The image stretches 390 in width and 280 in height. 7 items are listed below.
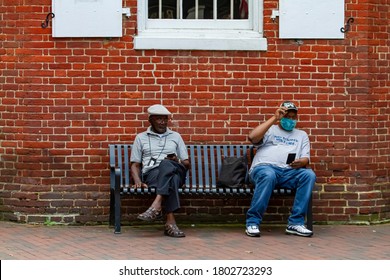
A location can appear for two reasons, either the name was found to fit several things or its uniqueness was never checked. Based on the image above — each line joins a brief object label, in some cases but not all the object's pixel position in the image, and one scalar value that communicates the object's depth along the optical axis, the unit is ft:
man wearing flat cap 34.86
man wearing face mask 35.24
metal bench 35.35
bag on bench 36.11
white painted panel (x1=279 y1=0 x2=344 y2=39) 37.37
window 37.27
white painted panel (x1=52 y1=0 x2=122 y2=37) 36.91
